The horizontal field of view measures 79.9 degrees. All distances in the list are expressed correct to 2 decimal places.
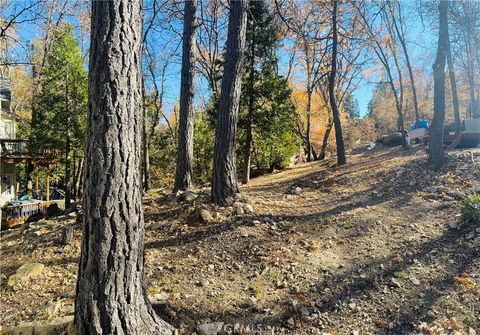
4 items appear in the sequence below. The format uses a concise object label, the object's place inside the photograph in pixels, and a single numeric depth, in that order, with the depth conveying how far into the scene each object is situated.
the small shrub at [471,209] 4.08
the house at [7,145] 16.06
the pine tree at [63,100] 13.05
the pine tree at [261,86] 9.84
